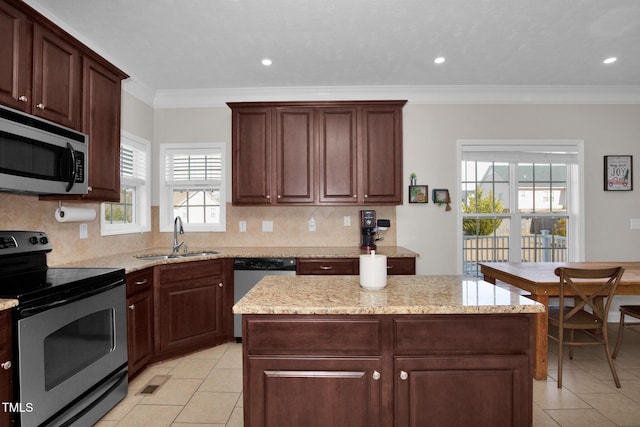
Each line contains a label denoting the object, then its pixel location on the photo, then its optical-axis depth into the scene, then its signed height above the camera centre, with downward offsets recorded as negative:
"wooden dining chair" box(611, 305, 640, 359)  2.92 -0.81
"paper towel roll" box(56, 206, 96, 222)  2.59 +0.01
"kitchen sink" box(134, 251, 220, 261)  3.26 -0.38
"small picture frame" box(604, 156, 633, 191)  4.02 +0.50
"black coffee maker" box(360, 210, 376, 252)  3.79 -0.12
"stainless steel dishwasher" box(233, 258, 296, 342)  3.39 -0.52
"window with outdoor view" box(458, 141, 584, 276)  4.06 +0.15
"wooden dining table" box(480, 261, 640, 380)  2.61 -0.53
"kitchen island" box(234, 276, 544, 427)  1.39 -0.59
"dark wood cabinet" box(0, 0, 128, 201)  1.92 +0.85
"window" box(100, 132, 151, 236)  3.45 +0.24
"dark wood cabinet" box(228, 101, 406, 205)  3.68 +0.69
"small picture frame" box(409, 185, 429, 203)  3.99 +0.26
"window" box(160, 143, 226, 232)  4.05 +0.37
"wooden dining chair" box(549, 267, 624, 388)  2.48 -0.58
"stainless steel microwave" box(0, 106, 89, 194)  1.82 +0.35
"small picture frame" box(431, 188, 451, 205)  3.99 +0.23
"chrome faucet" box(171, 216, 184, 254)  3.33 -0.16
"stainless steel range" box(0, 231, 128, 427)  1.63 -0.65
